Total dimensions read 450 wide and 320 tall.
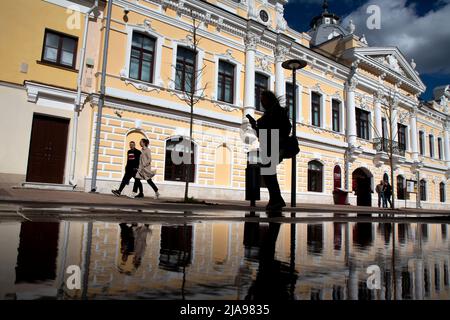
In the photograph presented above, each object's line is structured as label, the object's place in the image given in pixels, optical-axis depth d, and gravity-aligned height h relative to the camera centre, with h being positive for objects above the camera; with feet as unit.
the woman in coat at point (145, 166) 34.71 +3.58
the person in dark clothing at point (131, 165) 35.29 +3.74
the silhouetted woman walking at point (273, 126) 15.76 +3.89
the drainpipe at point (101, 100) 39.84 +12.54
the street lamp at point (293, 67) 32.04 +15.11
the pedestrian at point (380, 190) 67.31 +3.92
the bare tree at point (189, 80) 49.19 +18.88
